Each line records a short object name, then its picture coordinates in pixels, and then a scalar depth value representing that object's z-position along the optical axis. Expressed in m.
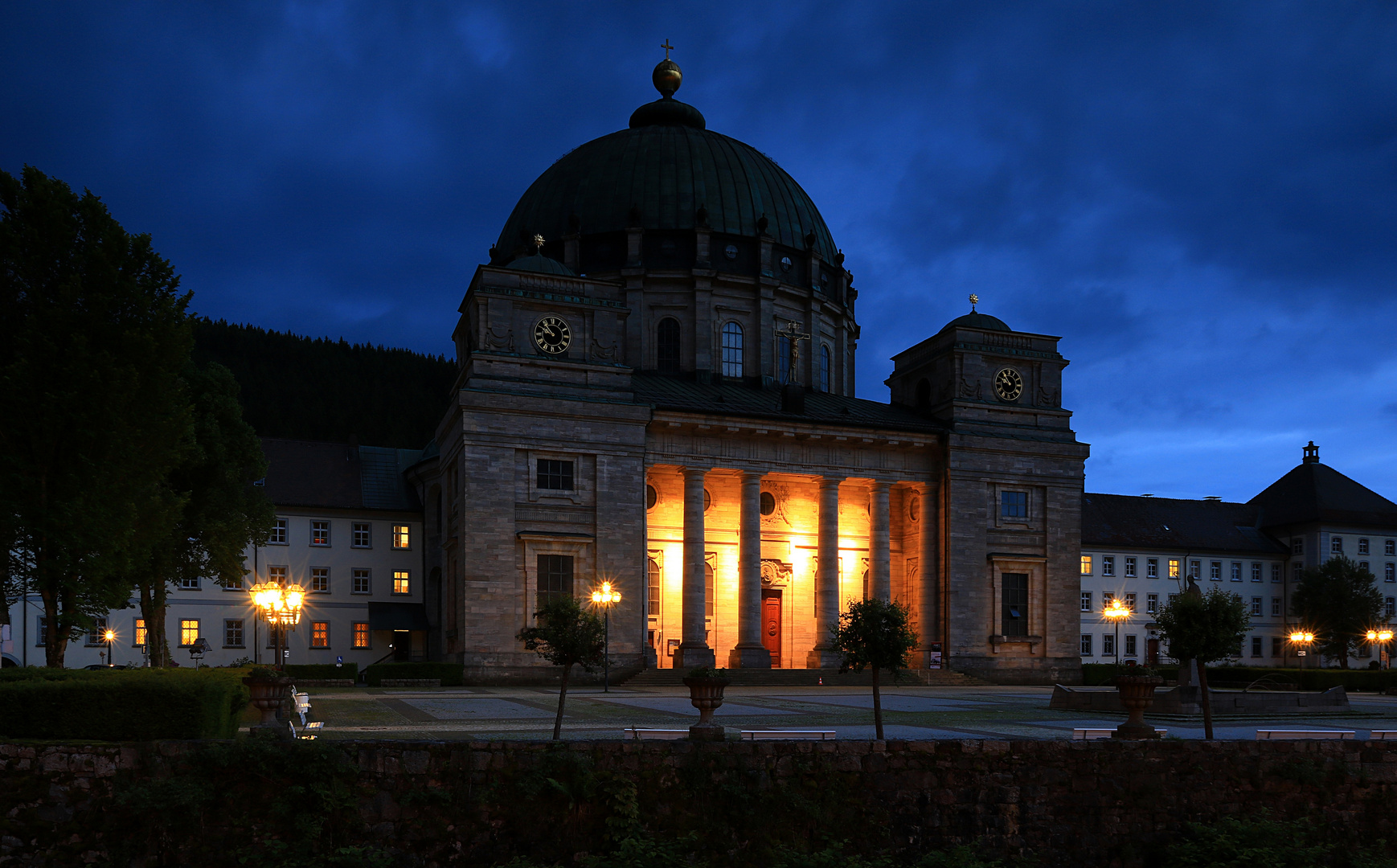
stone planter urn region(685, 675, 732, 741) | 19.78
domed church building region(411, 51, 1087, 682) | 50.69
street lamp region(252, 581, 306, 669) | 31.38
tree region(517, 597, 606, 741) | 23.75
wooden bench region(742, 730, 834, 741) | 19.86
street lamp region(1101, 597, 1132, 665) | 46.91
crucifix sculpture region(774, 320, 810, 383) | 66.44
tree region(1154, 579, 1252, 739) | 28.00
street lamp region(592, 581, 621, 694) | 44.03
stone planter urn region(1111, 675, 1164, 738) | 22.05
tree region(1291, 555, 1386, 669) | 77.00
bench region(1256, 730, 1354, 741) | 22.30
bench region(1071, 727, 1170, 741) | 21.80
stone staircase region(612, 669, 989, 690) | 49.19
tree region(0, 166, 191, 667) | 24.00
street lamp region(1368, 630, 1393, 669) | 62.25
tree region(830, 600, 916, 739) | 24.55
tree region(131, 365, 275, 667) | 37.62
